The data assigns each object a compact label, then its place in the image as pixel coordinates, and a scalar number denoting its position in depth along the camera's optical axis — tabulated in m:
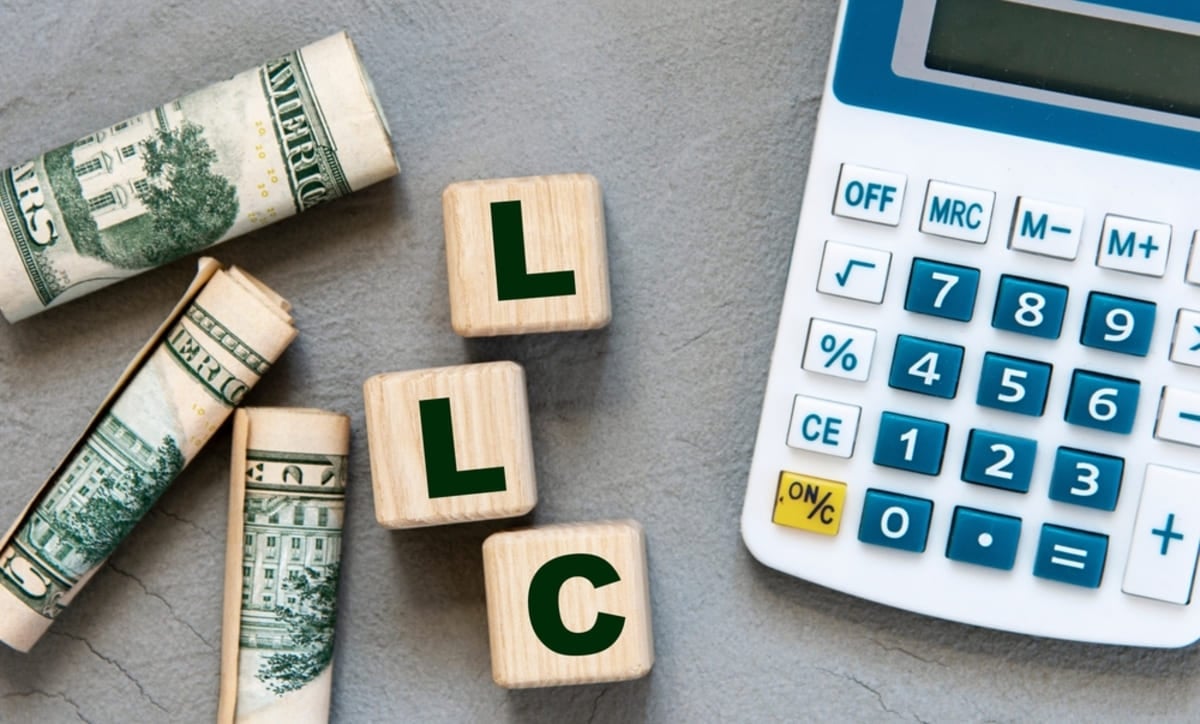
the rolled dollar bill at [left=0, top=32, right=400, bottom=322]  0.45
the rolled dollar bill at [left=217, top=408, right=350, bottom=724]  0.46
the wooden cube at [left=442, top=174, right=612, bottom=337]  0.44
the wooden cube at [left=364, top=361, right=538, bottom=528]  0.44
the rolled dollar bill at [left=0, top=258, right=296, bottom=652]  0.46
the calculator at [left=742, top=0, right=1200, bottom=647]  0.44
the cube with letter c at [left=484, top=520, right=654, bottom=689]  0.44
